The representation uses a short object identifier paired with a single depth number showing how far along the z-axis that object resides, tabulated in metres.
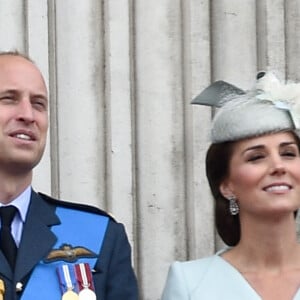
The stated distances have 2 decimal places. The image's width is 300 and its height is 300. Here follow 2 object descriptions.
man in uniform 6.52
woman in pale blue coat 6.64
